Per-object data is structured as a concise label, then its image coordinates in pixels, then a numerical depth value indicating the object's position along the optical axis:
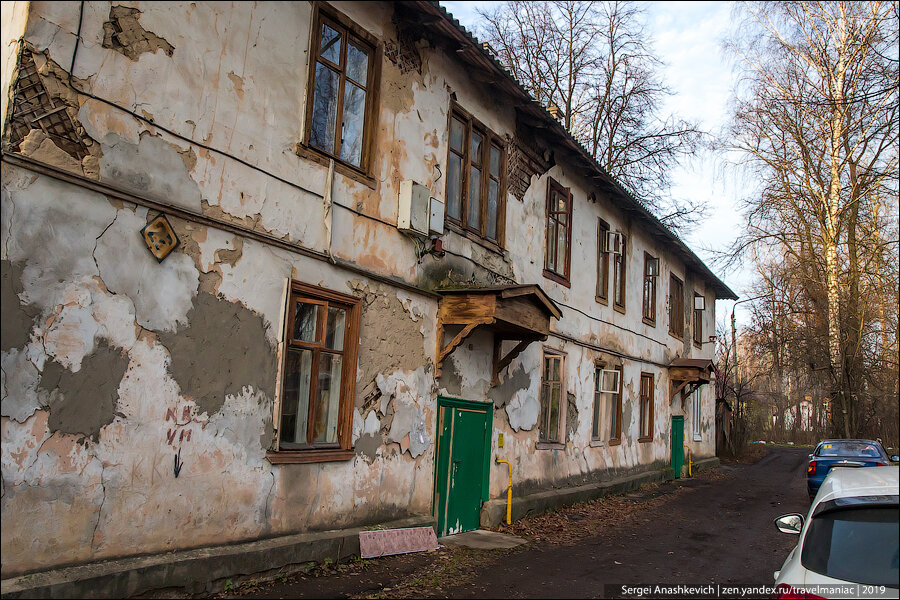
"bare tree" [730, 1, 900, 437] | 23.45
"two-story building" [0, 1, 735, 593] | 5.54
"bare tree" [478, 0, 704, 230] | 24.72
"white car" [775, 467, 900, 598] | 4.05
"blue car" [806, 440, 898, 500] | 15.29
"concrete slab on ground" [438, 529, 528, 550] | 9.78
